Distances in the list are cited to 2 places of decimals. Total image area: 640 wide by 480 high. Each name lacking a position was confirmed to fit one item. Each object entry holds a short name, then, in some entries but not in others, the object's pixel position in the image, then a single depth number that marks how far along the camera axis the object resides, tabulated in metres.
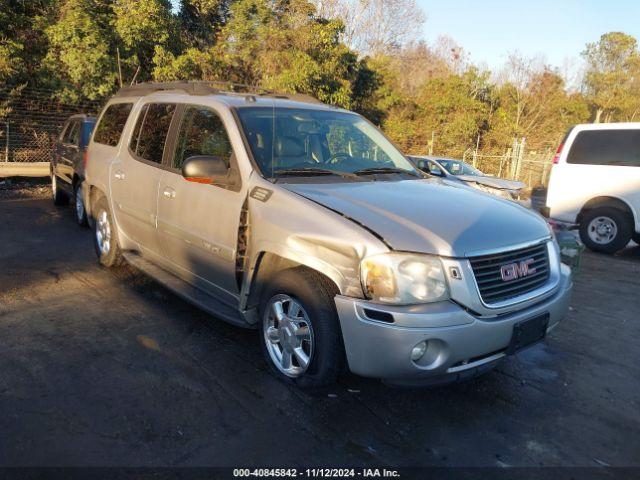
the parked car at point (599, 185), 8.15
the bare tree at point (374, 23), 30.95
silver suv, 2.83
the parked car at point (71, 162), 8.16
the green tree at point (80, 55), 15.53
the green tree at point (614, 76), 34.75
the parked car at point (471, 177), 10.21
